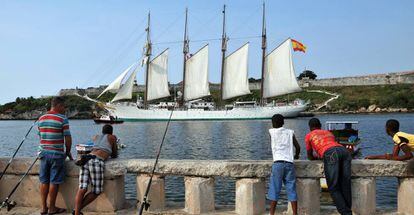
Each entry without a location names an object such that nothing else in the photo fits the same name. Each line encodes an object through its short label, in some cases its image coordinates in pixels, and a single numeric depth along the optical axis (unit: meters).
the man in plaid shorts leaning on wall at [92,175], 6.84
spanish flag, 87.54
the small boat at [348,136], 29.05
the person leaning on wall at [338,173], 6.32
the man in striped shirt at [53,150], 7.09
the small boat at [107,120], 101.81
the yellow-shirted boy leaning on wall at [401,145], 6.59
